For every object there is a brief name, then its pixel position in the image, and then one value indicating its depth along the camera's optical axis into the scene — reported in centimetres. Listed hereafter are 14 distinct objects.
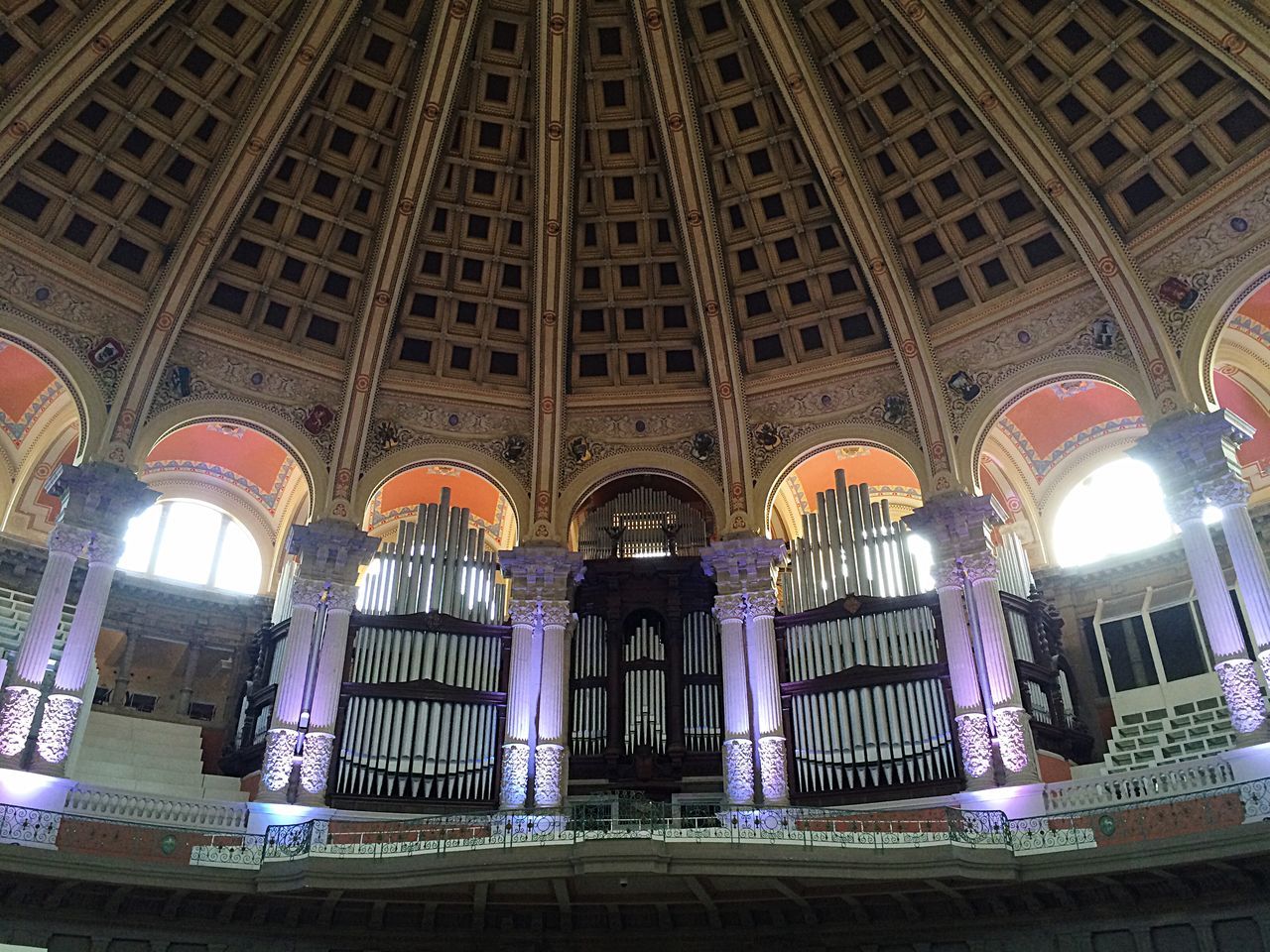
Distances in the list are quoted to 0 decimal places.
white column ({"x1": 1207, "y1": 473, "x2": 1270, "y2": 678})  2461
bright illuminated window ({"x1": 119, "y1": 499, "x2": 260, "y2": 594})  3606
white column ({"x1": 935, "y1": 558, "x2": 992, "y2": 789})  2686
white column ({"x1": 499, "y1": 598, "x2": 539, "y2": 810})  2883
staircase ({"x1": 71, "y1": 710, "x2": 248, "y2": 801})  2777
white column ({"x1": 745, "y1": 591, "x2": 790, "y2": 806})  2850
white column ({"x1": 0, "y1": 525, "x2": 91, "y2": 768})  2517
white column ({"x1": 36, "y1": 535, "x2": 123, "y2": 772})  2564
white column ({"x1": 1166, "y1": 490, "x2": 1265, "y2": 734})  2422
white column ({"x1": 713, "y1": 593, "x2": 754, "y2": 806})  2858
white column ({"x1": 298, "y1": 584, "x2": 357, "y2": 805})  2797
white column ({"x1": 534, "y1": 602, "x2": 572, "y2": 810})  2884
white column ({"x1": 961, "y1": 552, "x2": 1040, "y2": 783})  2642
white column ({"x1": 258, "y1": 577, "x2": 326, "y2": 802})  2769
